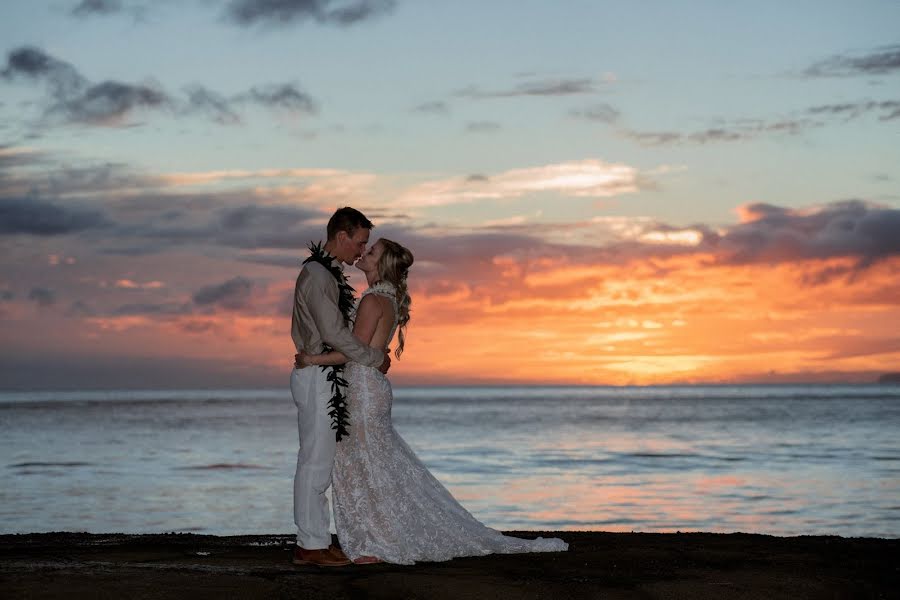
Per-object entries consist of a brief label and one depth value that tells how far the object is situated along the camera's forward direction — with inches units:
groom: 293.0
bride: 305.6
